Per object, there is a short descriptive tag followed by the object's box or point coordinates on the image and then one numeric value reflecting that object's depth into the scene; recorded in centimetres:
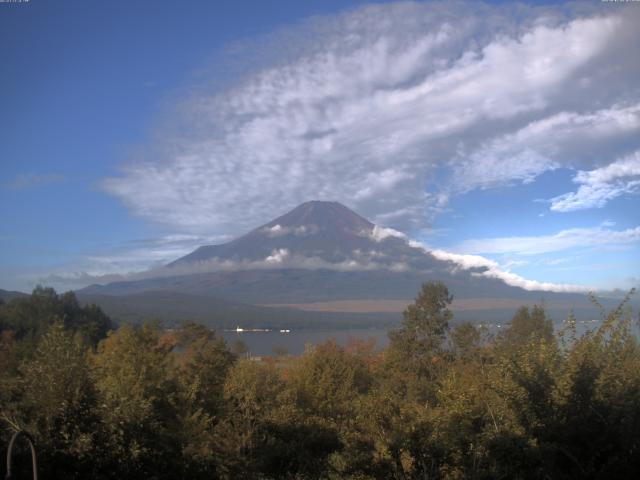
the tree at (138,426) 1003
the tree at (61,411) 955
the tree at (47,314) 6159
